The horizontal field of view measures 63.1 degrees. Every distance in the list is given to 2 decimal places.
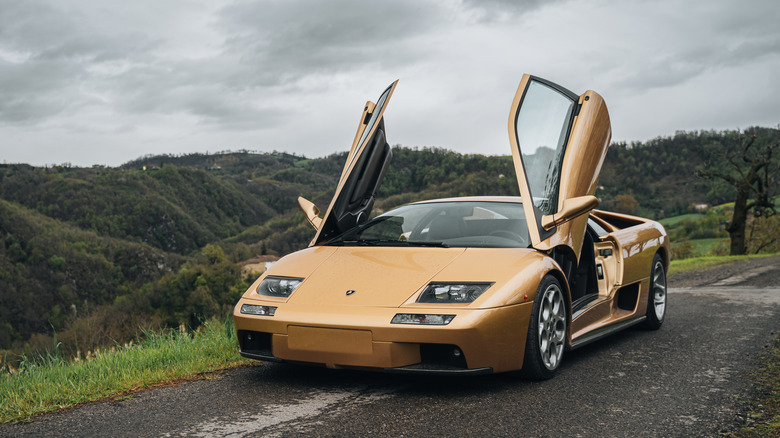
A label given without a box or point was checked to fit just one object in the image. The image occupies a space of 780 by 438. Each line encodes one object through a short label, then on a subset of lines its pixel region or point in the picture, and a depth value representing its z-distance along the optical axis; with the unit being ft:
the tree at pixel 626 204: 170.24
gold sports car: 11.68
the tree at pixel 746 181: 85.10
